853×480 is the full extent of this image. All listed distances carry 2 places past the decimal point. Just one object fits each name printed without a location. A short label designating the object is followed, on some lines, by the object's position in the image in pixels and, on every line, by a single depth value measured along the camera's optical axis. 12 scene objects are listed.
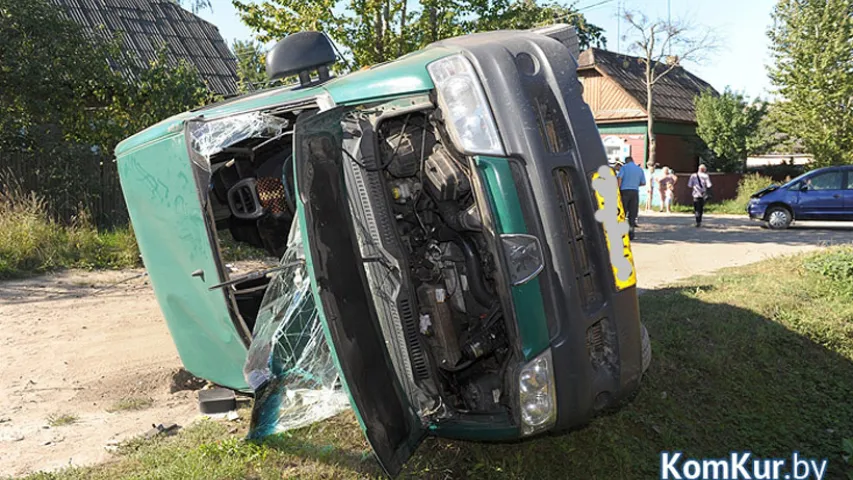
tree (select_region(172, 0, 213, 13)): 19.65
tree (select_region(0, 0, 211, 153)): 10.62
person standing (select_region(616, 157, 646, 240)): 12.01
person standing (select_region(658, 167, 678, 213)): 23.70
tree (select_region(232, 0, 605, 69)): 12.11
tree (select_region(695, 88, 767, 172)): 26.89
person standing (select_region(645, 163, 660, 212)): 24.89
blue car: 16.58
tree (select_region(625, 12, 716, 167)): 28.67
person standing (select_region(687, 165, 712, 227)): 17.23
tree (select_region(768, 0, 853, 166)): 23.23
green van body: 3.21
